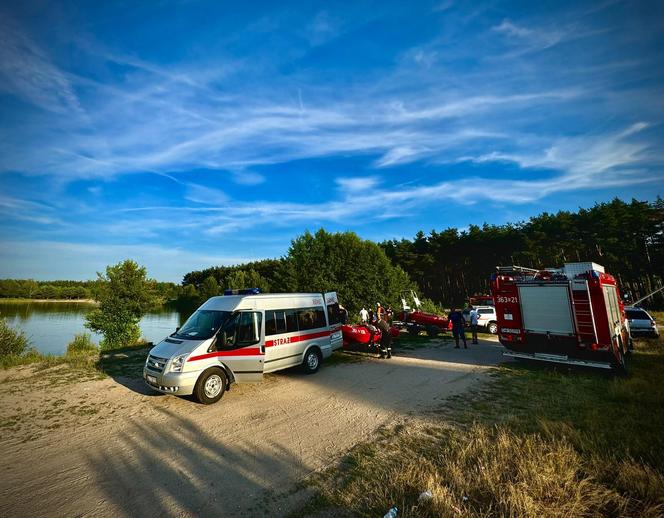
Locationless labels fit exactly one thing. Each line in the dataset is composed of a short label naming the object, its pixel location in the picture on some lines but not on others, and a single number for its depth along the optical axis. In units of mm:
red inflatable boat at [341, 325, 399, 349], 14312
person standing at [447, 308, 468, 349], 14859
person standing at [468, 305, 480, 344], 16156
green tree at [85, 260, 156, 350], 23719
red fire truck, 9414
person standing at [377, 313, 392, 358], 12938
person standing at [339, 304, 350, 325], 12938
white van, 7410
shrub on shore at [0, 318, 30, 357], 14625
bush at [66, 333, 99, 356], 14992
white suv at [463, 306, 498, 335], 20188
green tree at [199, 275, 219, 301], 67012
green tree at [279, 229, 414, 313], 33406
